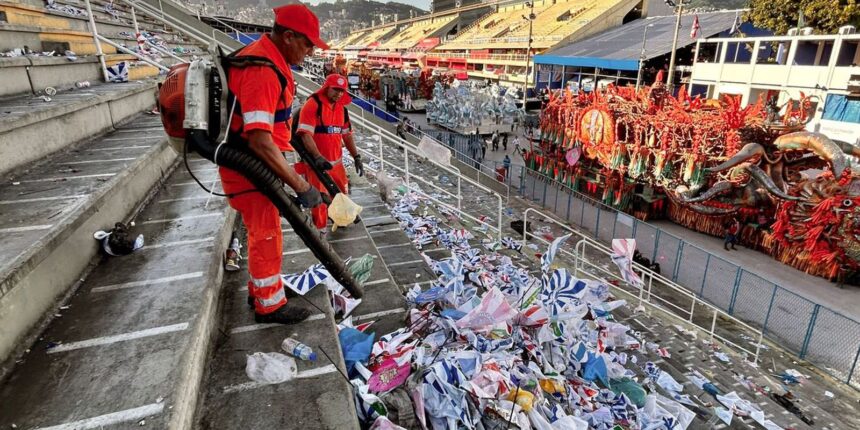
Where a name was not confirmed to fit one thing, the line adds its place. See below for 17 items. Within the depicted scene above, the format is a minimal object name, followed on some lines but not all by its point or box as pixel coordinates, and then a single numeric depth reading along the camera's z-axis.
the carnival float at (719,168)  9.96
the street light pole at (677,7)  19.27
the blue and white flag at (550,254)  4.80
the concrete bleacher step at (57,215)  2.08
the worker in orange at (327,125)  4.67
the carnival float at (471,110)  25.45
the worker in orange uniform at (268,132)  2.33
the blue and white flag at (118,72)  6.07
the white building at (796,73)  18.50
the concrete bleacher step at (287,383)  2.15
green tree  19.77
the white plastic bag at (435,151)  7.07
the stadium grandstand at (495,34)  39.55
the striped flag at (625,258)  5.17
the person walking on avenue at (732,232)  11.94
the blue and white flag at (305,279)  3.15
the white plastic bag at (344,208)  3.17
